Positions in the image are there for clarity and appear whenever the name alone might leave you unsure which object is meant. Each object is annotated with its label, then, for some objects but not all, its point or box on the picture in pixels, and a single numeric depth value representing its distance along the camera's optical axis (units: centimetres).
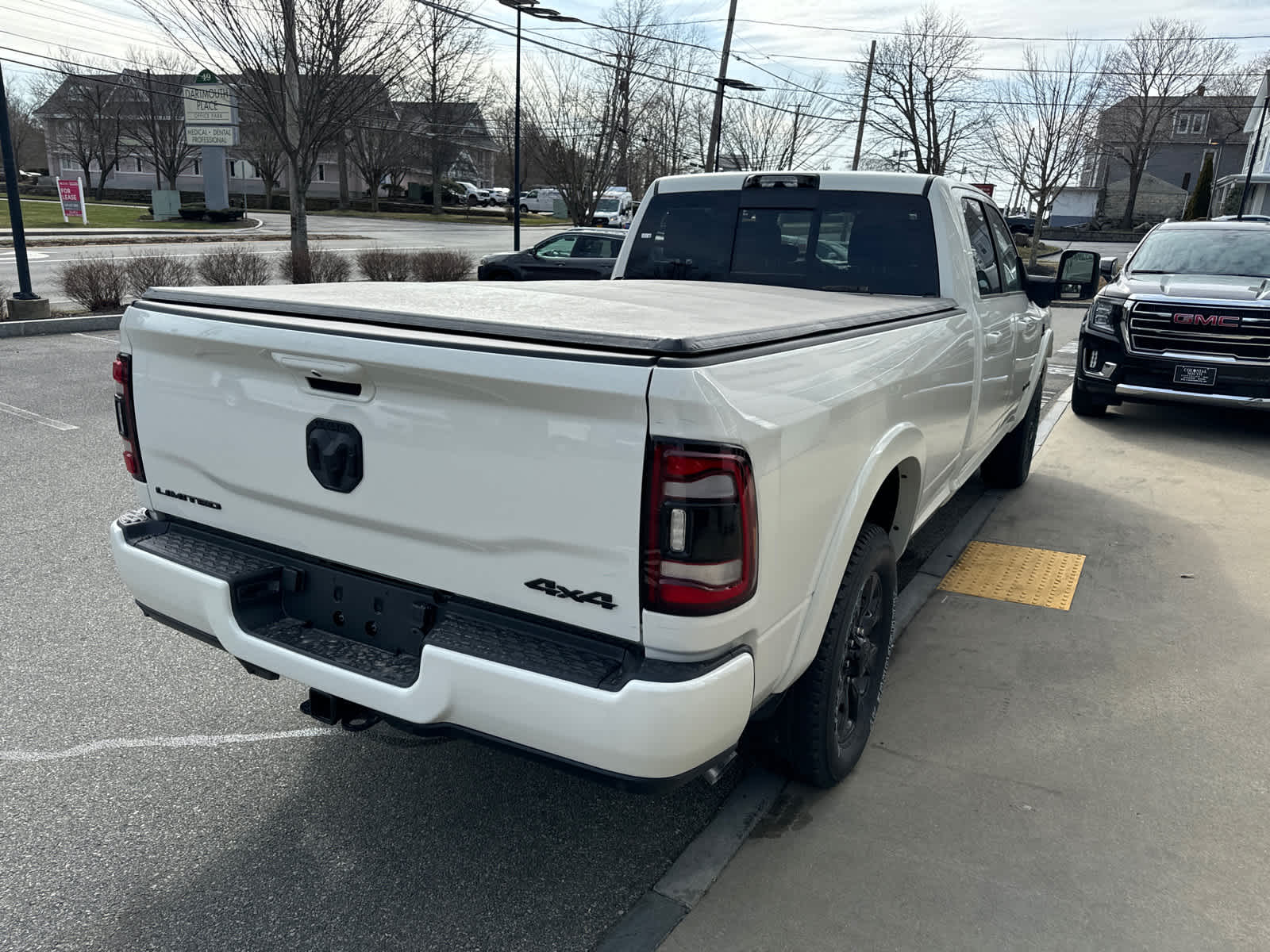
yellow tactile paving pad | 480
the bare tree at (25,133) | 7019
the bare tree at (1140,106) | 5891
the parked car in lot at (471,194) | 7057
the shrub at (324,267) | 1634
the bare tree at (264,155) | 5492
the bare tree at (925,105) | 4878
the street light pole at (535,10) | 2033
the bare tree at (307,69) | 1506
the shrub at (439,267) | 1862
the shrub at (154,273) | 1404
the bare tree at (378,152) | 5784
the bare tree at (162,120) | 5731
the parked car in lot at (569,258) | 1753
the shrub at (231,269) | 1459
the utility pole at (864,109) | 4088
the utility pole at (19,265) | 1212
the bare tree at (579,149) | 3117
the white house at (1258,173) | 4738
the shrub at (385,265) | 1775
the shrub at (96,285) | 1373
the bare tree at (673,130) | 3535
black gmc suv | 786
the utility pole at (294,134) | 1505
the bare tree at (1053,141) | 4303
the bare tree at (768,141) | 4297
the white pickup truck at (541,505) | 201
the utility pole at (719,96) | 2539
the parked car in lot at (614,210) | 3712
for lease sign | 3322
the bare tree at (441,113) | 5073
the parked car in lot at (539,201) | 6519
